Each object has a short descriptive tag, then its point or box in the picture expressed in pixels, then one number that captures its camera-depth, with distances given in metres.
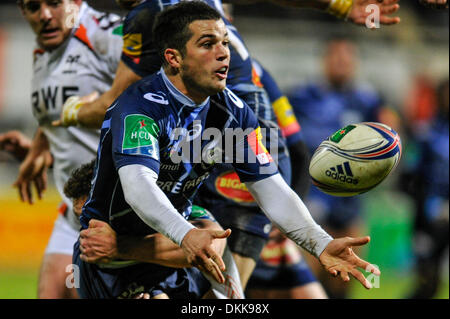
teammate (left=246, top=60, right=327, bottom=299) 9.85
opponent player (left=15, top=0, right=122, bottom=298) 9.57
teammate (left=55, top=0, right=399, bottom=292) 7.65
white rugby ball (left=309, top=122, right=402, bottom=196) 6.56
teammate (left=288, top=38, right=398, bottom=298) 15.78
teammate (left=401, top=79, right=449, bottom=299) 15.12
